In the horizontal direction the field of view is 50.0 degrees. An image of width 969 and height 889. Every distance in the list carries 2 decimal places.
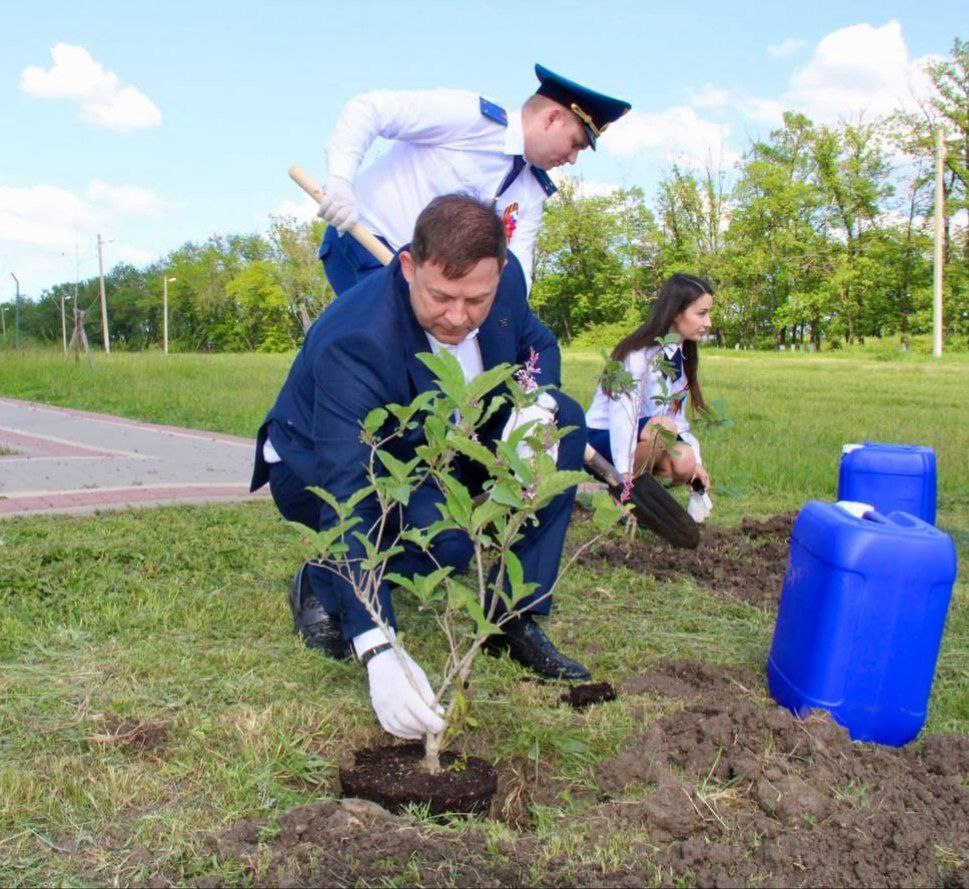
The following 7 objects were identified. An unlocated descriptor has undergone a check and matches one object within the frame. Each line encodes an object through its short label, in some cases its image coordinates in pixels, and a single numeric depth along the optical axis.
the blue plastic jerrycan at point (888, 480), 4.33
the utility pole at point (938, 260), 27.83
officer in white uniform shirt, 3.59
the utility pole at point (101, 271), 54.06
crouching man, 2.36
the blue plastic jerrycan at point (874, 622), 2.41
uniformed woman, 4.53
